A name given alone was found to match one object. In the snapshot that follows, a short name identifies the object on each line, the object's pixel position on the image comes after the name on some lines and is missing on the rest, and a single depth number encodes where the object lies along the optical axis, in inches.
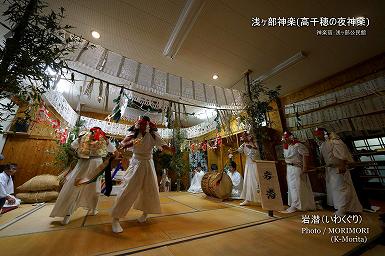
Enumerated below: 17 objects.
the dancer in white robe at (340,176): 131.3
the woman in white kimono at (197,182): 305.0
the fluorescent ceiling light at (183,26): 119.2
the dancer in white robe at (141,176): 99.4
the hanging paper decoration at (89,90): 150.7
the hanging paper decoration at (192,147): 359.3
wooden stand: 126.0
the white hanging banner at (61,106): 174.5
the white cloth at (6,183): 139.3
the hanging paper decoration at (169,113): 197.9
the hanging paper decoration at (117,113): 194.9
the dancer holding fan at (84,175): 107.6
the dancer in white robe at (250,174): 169.3
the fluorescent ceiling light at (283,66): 170.2
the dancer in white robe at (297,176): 146.3
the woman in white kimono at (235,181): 225.0
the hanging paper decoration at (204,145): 349.4
